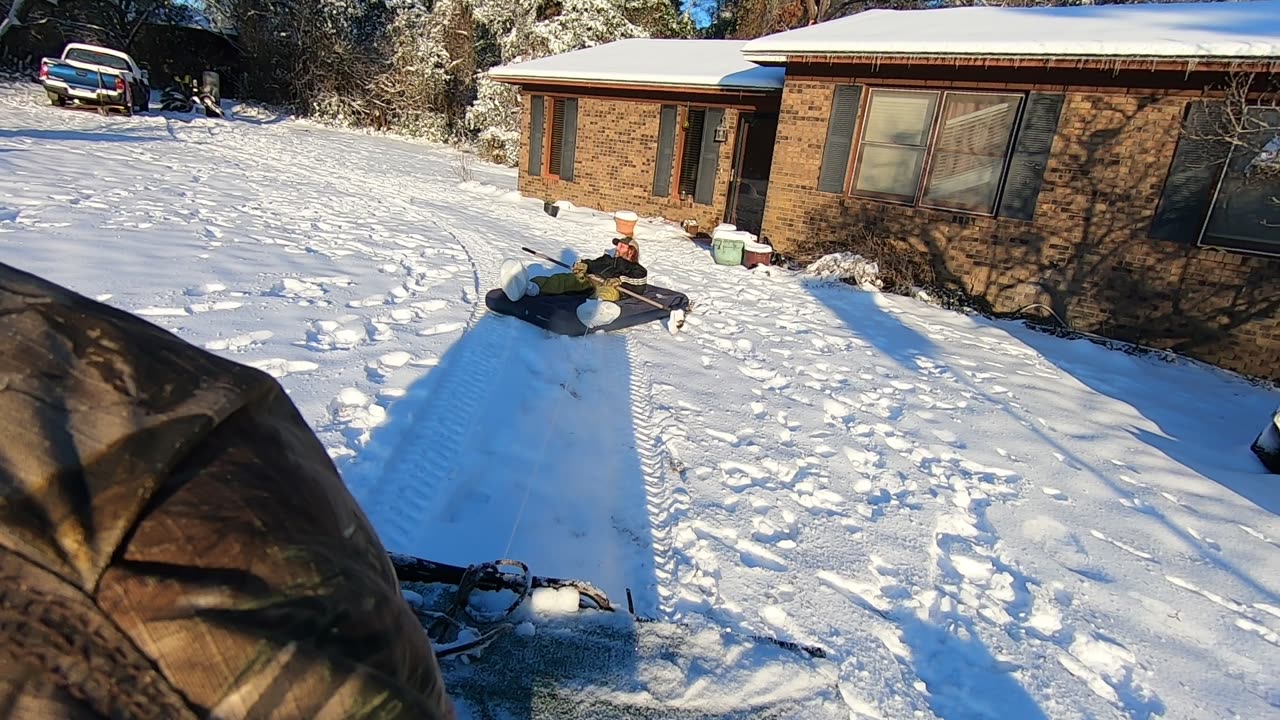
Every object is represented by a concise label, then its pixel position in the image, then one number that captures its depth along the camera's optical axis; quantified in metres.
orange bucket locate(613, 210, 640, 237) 9.12
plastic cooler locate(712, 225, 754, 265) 10.16
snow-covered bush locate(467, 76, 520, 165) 22.75
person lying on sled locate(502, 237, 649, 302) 6.33
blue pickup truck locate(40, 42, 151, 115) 16.75
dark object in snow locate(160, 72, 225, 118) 21.69
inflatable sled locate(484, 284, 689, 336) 6.14
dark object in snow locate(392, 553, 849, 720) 1.89
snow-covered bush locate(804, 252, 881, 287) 9.39
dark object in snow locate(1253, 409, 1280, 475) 4.74
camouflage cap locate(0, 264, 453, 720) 0.84
